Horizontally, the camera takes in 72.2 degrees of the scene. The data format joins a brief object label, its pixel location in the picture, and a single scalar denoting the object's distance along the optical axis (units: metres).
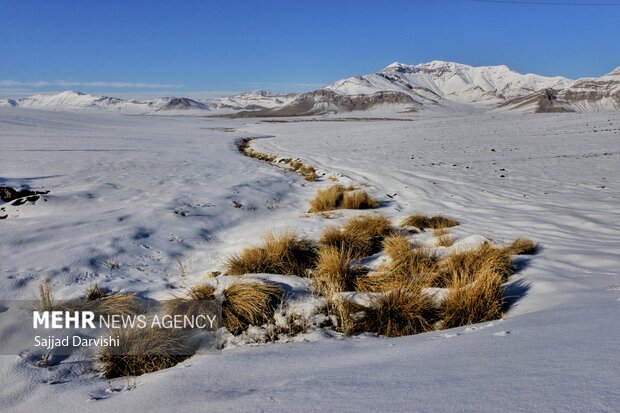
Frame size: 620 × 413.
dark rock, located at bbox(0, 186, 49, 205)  7.73
